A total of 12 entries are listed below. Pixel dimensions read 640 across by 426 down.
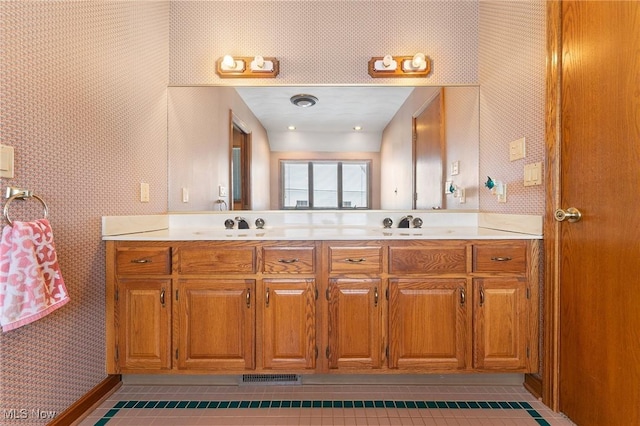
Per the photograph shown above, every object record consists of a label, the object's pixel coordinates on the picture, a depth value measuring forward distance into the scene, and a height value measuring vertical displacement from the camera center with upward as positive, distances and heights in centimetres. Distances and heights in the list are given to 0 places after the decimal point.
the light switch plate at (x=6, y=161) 119 +18
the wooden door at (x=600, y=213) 126 -1
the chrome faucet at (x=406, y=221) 232 -6
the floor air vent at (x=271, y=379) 187 -90
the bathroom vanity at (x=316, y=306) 173 -47
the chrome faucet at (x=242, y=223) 231 -7
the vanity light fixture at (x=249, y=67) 226 +95
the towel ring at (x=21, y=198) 121 +4
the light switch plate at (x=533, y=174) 174 +19
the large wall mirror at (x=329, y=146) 233 +45
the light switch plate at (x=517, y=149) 187 +35
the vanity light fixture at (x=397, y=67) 227 +95
